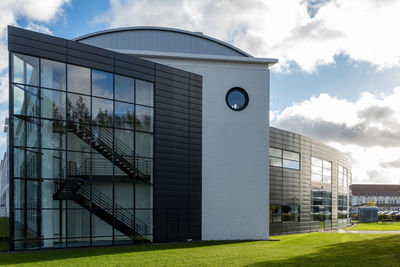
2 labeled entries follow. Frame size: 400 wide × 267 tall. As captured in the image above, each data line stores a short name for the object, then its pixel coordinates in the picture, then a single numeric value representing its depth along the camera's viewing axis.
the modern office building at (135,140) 19.14
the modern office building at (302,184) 32.62
